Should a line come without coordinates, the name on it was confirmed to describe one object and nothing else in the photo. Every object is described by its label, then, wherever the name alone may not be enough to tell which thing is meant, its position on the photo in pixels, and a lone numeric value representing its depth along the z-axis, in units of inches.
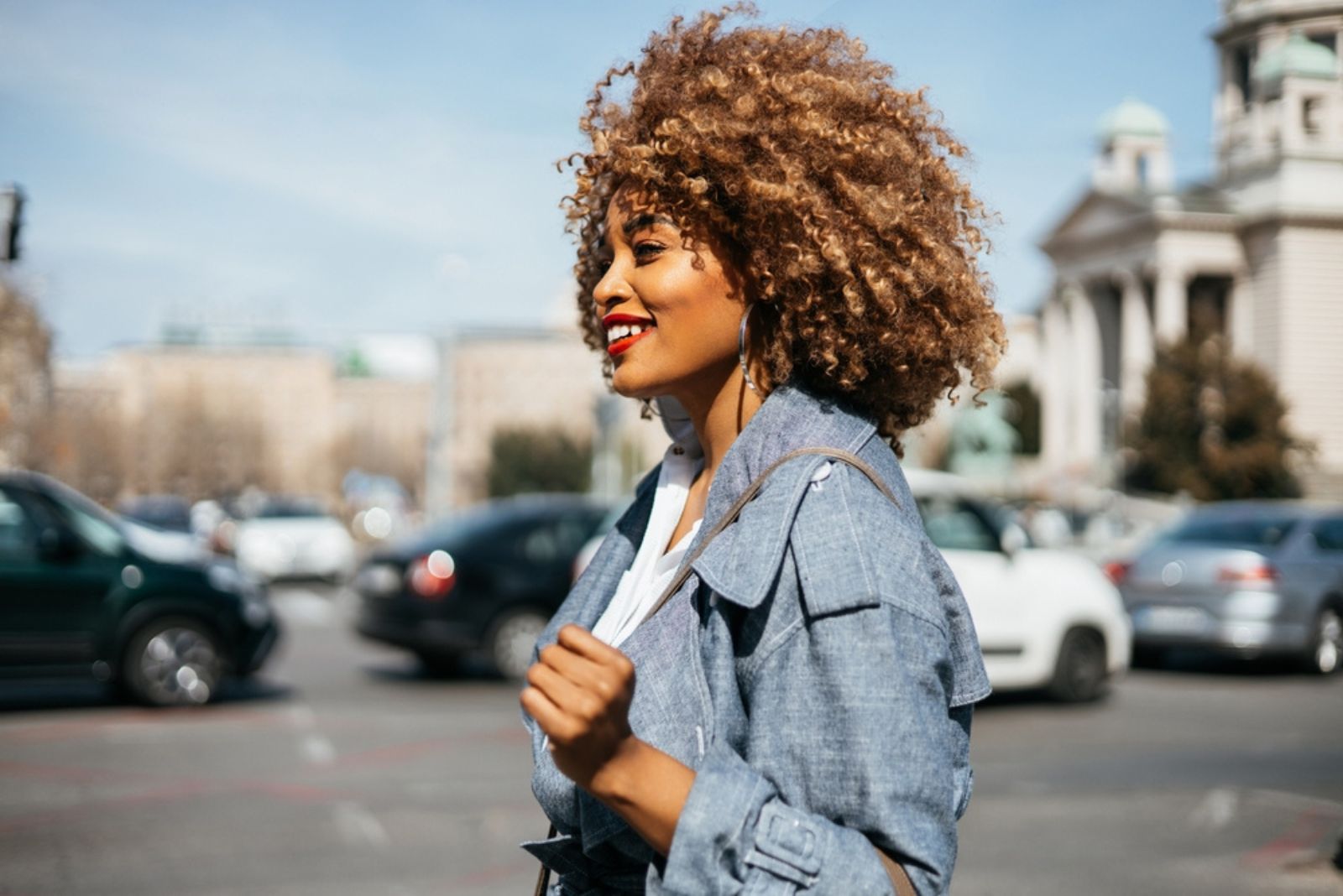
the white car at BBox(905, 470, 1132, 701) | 422.9
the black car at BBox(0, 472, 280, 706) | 397.1
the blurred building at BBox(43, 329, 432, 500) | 2020.2
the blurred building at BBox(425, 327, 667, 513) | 4862.2
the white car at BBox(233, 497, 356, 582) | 1042.1
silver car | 518.0
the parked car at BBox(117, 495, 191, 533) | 930.7
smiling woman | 55.1
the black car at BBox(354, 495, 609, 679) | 489.1
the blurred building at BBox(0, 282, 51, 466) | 983.0
